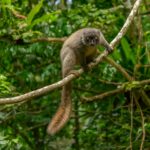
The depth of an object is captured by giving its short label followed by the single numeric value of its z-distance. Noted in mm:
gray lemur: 7003
